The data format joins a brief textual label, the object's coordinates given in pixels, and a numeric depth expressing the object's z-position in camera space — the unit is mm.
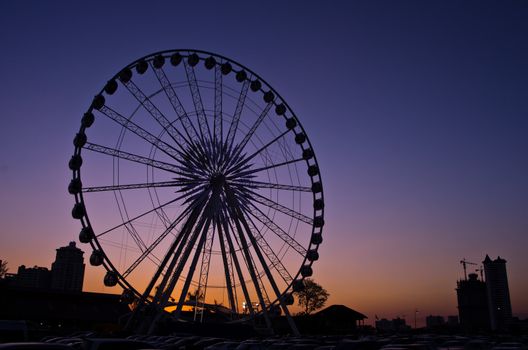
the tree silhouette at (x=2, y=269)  74812
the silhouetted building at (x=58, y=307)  62375
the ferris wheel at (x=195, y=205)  36438
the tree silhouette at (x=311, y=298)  87125
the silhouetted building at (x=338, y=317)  66562
